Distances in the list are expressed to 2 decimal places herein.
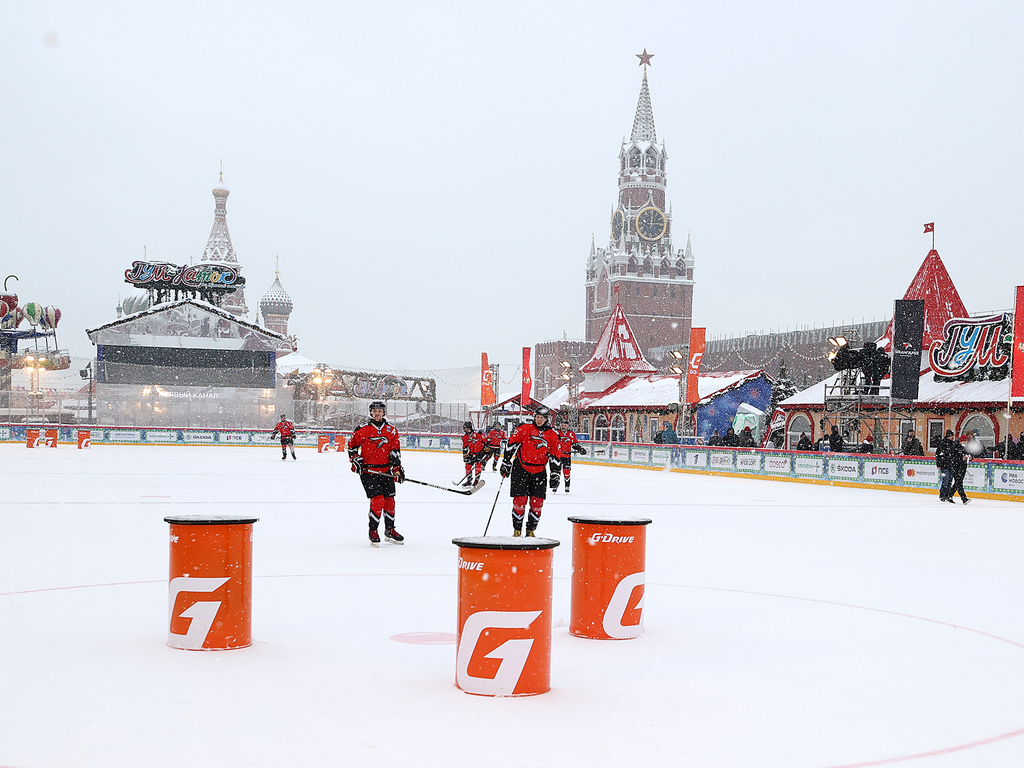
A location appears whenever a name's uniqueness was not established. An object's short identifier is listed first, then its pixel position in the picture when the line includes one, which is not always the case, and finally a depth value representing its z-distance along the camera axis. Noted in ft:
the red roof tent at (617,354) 177.99
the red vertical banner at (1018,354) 72.95
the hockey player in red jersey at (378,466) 35.63
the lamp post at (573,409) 158.41
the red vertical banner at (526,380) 165.37
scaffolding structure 92.43
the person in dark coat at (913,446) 77.71
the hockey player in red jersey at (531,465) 37.65
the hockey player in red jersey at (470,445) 67.97
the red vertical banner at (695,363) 110.11
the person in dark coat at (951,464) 63.10
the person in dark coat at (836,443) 84.48
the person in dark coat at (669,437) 108.27
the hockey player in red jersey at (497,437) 71.15
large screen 178.09
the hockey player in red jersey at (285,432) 104.73
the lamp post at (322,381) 182.14
